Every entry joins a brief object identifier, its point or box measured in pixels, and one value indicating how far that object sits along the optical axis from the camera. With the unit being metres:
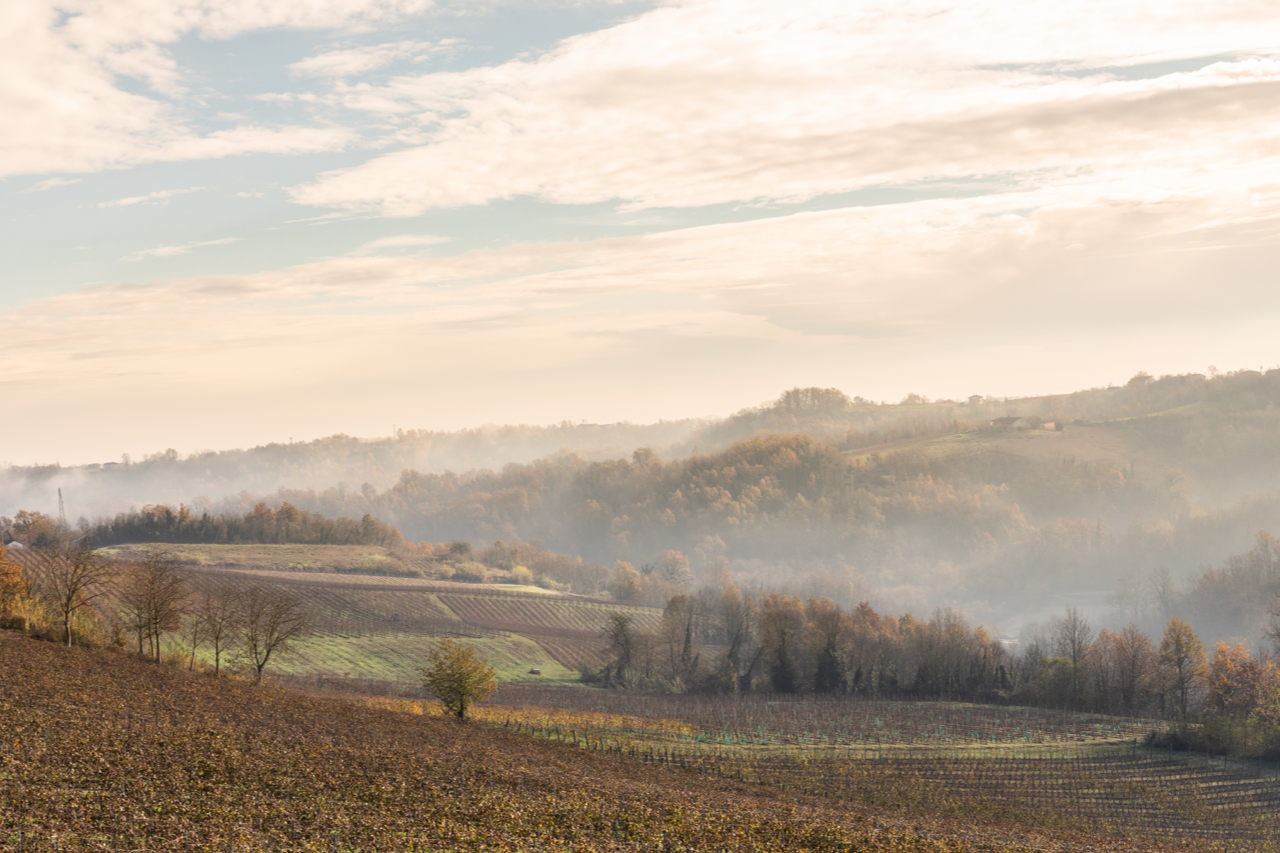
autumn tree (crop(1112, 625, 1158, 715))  117.44
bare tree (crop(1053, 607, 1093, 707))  121.56
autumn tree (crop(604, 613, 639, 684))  140.38
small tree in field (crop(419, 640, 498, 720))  79.12
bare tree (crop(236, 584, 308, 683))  86.62
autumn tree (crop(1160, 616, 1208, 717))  114.56
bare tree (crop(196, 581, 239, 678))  86.81
